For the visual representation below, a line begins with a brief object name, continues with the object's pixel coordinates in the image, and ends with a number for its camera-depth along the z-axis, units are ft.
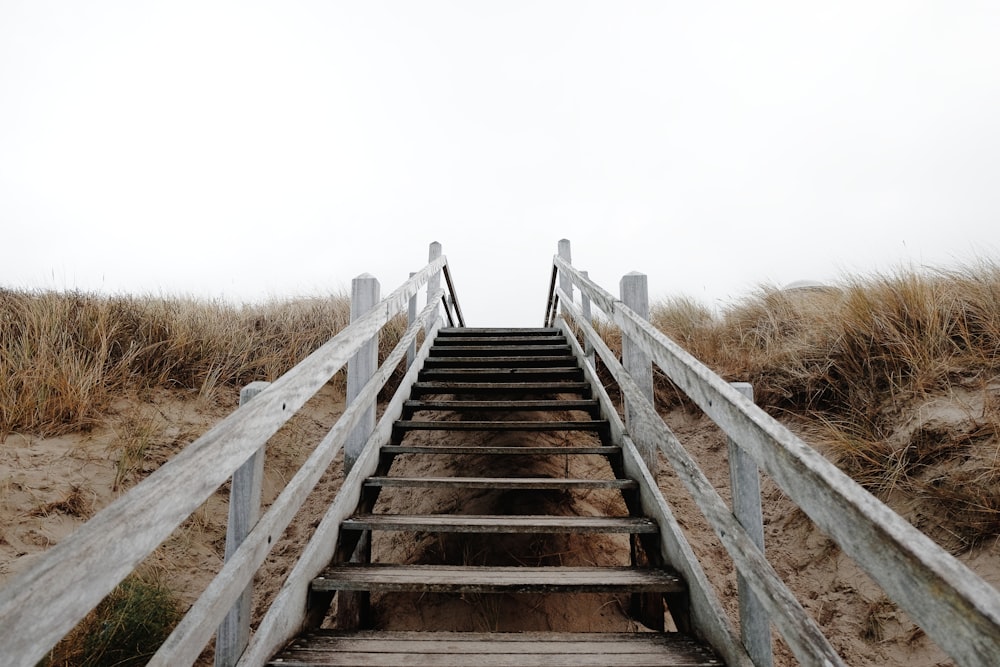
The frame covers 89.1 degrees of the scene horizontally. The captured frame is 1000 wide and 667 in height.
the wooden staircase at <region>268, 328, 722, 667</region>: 5.49
